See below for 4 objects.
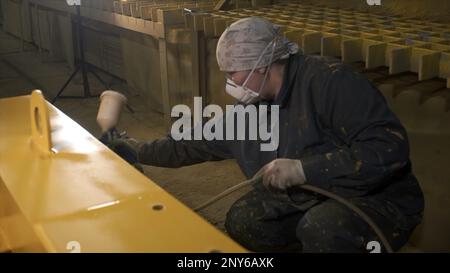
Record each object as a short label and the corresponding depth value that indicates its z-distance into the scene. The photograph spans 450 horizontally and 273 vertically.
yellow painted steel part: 1.21
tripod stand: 5.86
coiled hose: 1.81
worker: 1.86
